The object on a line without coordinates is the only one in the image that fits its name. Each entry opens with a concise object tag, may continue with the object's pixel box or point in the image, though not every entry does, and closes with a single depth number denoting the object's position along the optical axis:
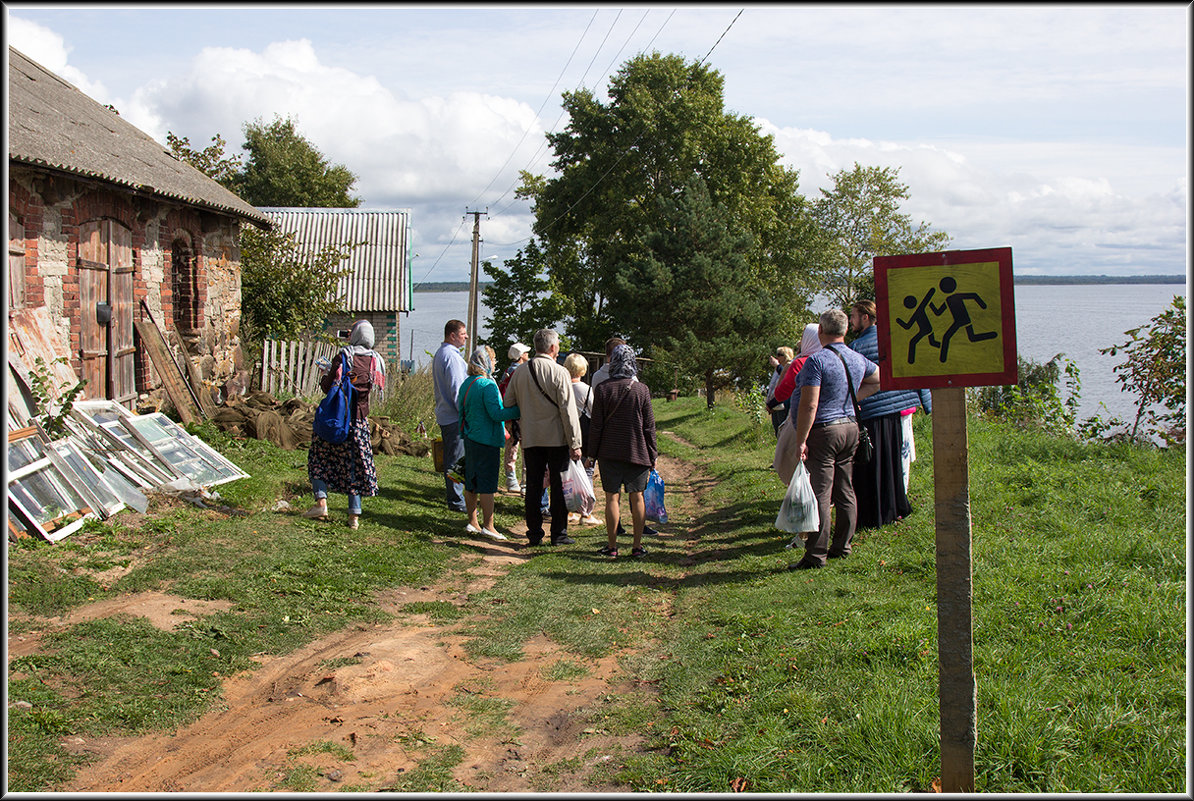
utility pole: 32.66
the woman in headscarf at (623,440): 8.02
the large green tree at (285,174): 42.56
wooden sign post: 3.36
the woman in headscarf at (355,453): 8.53
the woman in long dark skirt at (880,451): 7.60
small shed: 27.27
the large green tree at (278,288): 18.30
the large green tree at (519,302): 36.50
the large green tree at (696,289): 27.52
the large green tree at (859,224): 50.34
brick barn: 9.38
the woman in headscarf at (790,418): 7.51
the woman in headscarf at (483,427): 8.79
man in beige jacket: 8.45
